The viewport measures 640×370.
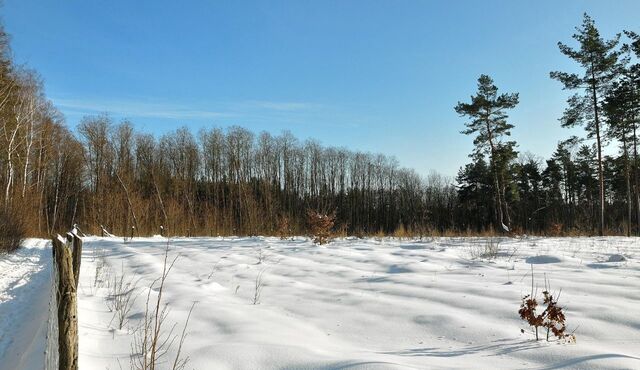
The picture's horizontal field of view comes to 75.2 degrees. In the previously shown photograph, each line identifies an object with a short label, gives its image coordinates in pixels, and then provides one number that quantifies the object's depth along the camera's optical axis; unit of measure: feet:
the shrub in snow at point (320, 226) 32.89
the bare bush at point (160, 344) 8.87
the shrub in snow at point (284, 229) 42.15
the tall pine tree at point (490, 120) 82.69
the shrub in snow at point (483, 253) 23.92
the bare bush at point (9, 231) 36.73
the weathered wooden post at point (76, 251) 13.26
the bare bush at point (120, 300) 13.27
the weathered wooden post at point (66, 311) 7.67
